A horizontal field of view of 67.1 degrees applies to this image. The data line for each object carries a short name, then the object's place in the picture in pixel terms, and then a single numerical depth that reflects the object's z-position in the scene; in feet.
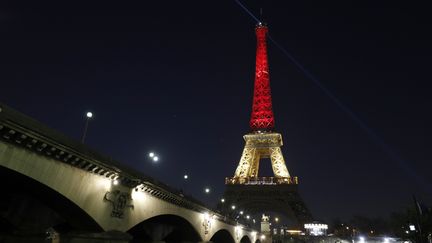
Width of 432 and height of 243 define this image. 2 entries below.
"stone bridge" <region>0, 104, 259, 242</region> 42.83
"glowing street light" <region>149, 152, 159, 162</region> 96.88
